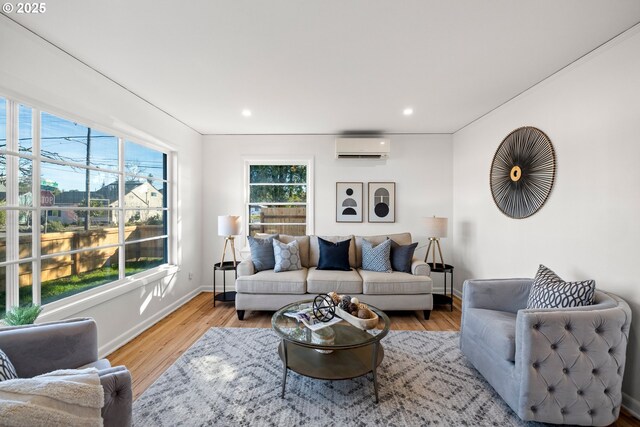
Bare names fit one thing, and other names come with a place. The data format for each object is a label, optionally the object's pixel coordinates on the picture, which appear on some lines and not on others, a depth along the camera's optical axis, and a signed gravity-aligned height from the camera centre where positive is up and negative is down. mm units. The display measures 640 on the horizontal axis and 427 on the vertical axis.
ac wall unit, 4145 +1020
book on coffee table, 2133 -871
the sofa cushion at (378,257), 3578 -587
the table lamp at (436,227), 3783 -189
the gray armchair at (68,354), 1209 -743
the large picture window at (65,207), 1926 +41
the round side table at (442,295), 3701 -1136
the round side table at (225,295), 3799 -1172
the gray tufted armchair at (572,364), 1630 -890
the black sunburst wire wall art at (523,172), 2564 +429
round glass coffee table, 1884 -1073
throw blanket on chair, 948 -695
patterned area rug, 1765 -1311
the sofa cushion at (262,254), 3631 -556
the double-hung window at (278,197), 4516 +254
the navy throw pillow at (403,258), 3582 -585
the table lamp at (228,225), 3762 -177
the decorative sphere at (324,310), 2246 -812
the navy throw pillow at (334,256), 3658 -580
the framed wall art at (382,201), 4398 +191
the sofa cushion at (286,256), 3547 -570
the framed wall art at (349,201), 4418 +189
